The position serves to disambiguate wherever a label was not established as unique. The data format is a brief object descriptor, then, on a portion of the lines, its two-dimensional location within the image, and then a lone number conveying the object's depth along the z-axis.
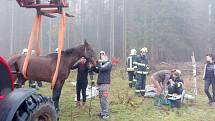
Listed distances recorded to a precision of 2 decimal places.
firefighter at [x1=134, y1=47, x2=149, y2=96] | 12.51
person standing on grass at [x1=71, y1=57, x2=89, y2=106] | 9.43
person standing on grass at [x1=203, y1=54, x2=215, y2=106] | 11.23
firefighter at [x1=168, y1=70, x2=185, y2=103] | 10.68
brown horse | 8.20
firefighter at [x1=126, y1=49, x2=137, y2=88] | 14.31
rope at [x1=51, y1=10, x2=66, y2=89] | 7.31
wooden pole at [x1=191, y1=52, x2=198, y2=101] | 13.35
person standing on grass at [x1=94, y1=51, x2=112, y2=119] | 8.61
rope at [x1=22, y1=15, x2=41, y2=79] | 7.30
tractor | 3.41
